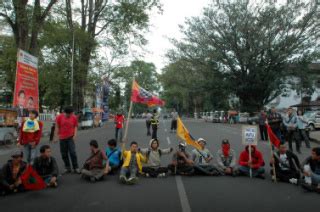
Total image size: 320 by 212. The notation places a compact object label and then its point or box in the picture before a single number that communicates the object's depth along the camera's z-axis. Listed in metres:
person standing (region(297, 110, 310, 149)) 9.72
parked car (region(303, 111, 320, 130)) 17.77
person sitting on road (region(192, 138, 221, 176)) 6.05
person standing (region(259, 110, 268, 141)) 12.66
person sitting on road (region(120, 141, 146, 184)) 5.42
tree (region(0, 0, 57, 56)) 13.96
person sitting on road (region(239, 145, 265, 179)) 5.91
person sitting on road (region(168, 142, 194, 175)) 6.02
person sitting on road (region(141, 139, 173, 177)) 5.96
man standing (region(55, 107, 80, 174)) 6.26
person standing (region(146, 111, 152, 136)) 14.08
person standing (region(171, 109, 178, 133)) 15.07
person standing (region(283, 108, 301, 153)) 9.28
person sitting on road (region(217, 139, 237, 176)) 6.10
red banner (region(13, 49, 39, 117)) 9.30
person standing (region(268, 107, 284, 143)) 9.76
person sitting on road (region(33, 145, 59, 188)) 5.36
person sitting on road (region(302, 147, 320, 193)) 5.02
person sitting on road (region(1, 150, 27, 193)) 4.86
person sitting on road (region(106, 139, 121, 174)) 6.18
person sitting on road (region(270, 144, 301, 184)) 5.52
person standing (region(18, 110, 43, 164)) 6.07
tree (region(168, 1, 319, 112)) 25.90
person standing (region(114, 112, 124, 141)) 11.91
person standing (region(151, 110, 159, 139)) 12.18
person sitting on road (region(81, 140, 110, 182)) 5.66
